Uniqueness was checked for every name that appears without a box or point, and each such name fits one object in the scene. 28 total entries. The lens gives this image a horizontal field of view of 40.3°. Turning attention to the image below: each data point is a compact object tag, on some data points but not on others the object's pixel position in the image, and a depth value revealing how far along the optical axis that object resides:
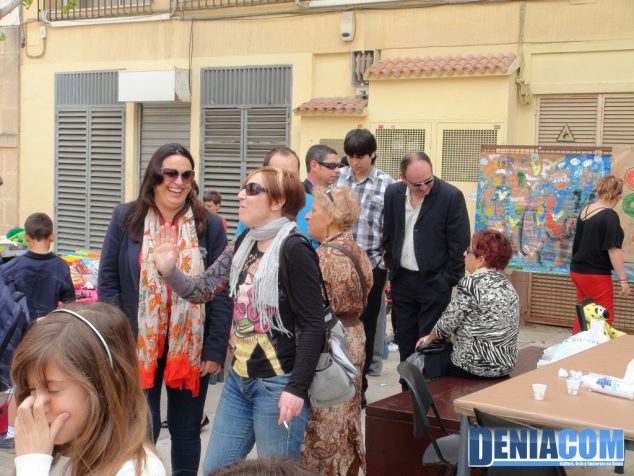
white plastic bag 5.36
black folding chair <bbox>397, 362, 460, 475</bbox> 4.07
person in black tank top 7.62
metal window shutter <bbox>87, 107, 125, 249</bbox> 14.30
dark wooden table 4.75
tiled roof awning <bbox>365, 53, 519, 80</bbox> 10.18
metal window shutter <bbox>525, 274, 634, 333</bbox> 10.08
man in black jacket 6.28
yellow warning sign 10.17
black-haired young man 6.53
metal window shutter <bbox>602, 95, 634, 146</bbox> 9.80
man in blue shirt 4.75
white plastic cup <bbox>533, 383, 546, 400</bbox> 3.63
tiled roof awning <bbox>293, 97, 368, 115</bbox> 11.28
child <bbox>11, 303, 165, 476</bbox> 2.14
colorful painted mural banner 8.84
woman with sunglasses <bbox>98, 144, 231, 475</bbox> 3.97
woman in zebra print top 5.17
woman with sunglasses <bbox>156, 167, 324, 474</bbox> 3.49
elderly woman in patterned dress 4.36
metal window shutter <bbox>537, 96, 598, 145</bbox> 10.05
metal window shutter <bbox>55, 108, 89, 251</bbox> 14.77
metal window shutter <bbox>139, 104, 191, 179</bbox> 13.59
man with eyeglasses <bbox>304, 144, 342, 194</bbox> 5.71
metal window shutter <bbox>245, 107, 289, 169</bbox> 12.54
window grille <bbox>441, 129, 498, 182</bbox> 10.38
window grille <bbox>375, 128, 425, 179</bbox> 10.88
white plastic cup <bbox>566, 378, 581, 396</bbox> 3.76
